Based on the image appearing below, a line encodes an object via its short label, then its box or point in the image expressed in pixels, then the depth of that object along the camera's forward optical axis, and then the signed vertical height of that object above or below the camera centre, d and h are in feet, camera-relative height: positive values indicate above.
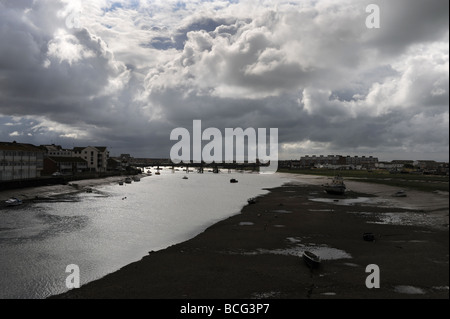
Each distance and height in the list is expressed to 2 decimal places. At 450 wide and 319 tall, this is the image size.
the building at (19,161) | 270.26 -1.64
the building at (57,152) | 531.09 +13.61
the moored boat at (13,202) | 180.03 -25.32
